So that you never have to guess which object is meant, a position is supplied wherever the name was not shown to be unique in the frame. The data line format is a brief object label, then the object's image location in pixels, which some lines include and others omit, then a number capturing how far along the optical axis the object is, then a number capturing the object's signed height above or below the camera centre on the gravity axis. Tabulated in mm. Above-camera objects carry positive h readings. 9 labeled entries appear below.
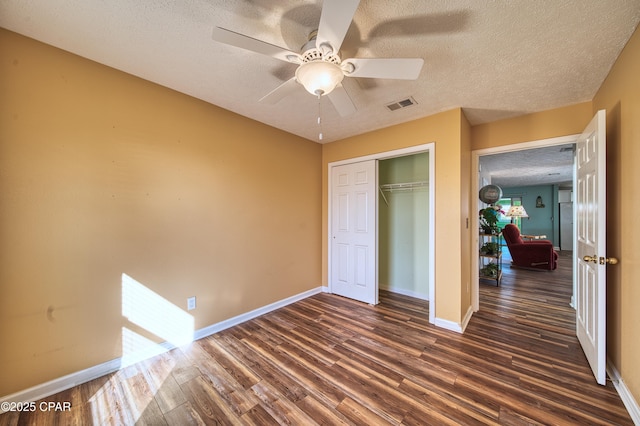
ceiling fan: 1140 +922
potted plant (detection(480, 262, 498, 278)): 4435 -1053
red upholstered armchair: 5242 -818
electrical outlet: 2416 -911
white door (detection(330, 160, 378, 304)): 3454 -249
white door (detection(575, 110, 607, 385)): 1734 -225
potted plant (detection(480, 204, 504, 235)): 4512 -87
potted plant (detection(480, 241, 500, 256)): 4457 -632
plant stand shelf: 4389 -954
